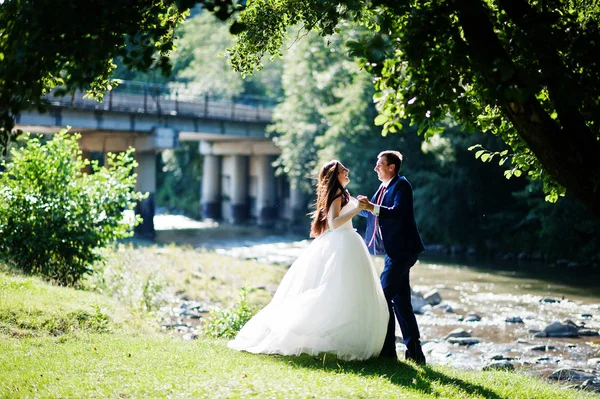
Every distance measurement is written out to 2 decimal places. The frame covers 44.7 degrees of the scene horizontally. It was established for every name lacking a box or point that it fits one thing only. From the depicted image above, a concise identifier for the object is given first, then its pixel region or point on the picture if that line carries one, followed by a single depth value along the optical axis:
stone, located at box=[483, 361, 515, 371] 12.39
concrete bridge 41.25
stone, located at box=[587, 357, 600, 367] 13.04
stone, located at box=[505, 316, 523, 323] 17.62
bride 8.51
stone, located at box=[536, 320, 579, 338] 15.70
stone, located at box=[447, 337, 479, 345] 15.11
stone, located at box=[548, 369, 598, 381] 11.60
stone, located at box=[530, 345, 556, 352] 14.48
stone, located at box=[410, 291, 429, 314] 19.25
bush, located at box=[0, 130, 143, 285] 14.33
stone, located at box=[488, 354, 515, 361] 13.59
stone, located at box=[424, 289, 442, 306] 20.31
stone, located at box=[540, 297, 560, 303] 20.72
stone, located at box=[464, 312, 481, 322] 17.92
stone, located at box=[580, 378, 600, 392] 10.65
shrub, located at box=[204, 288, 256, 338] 11.85
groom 8.85
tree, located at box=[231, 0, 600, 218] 6.41
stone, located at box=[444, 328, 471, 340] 15.60
